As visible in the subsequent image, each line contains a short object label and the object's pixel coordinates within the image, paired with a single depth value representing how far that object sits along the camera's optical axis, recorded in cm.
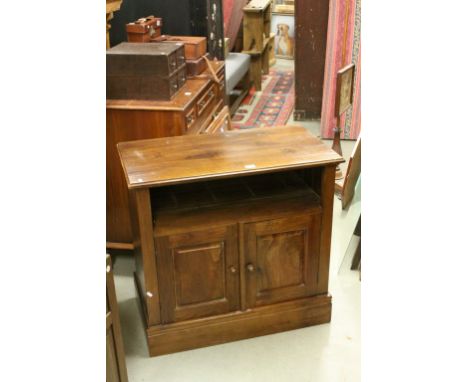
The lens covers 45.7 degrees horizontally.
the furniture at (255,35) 648
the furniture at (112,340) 188
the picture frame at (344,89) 356
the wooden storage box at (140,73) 282
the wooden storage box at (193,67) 330
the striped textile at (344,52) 472
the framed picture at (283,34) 785
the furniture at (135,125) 280
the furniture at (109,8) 296
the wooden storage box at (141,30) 315
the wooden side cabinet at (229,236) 229
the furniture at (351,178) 352
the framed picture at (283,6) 777
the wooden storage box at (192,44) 331
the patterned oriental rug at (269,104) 561
